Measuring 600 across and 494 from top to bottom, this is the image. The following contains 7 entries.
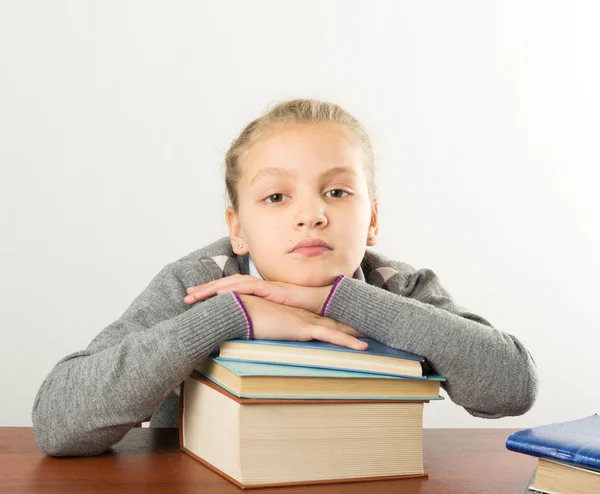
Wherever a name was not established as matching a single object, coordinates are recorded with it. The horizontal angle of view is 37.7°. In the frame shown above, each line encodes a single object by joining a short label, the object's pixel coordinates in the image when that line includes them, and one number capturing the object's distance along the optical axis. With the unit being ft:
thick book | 3.35
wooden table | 3.36
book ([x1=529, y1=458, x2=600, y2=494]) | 3.02
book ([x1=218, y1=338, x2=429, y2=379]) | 3.41
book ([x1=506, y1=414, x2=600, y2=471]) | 3.00
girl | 3.74
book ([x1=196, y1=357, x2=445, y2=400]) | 3.29
